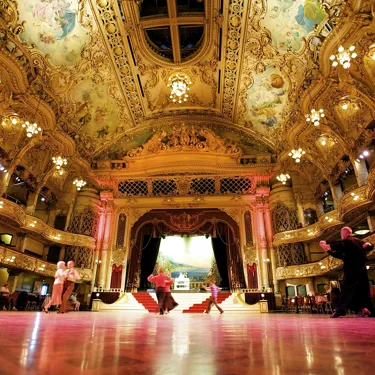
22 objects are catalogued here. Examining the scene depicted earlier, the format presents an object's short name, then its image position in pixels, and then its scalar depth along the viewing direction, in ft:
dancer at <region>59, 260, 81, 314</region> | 22.93
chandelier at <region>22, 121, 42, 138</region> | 32.45
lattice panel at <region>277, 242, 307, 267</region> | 46.88
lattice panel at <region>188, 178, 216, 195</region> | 54.34
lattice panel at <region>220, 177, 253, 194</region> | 54.49
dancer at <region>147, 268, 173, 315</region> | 26.37
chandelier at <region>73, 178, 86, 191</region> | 42.66
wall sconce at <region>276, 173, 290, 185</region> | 39.89
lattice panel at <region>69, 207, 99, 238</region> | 52.11
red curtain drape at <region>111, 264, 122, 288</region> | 49.36
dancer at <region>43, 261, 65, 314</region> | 23.06
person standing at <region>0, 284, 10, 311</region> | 33.58
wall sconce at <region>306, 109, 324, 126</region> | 31.14
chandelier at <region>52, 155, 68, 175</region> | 38.19
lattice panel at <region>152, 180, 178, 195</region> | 55.11
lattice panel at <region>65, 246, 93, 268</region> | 49.55
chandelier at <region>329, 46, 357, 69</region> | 24.16
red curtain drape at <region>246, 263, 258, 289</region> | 47.73
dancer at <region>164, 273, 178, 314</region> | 27.30
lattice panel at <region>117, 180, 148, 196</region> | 55.93
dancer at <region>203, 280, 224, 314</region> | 29.14
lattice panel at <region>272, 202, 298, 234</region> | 49.39
